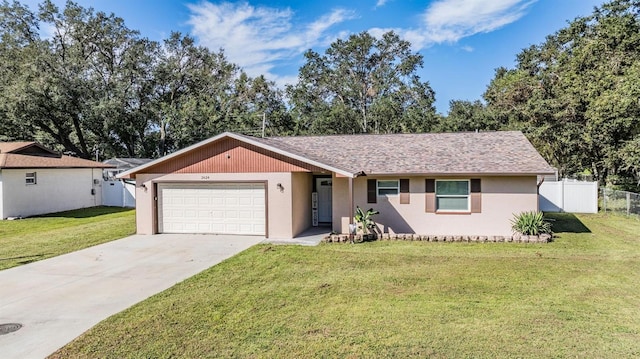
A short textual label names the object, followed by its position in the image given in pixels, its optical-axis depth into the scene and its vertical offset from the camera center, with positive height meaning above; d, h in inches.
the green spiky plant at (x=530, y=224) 497.0 -65.4
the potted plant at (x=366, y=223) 512.1 -62.9
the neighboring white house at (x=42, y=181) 741.9 +0.1
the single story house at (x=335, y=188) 517.7 -15.8
